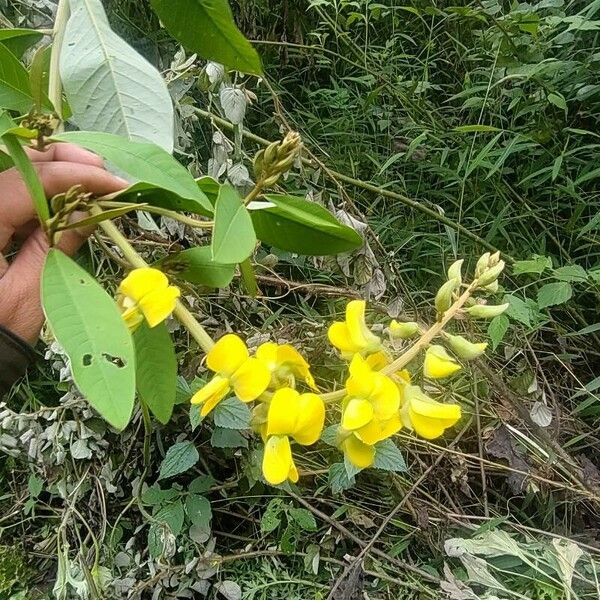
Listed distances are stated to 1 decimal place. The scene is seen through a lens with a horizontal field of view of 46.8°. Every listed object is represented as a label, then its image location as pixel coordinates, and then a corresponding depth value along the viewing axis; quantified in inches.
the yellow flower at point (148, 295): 16.2
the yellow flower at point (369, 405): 15.7
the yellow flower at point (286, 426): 15.7
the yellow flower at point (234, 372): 16.2
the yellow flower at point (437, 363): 17.7
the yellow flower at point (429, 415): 16.1
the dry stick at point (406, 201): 42.3
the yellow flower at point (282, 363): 16.7
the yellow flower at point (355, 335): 17.5
